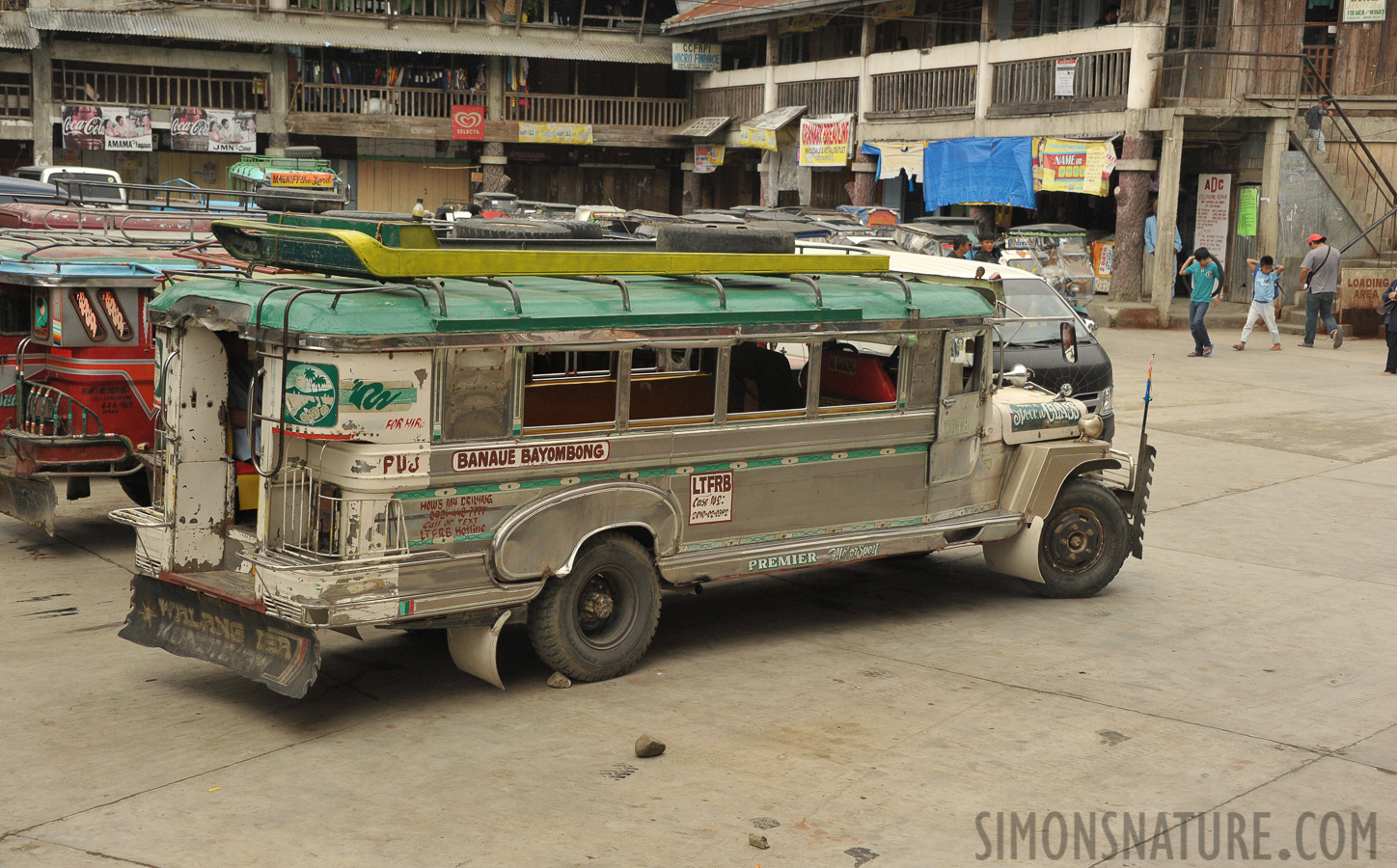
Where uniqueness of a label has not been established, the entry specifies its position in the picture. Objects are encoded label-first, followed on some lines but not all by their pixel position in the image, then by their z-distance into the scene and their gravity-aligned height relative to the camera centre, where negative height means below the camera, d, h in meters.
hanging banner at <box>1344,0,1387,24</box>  23.73 +4.40
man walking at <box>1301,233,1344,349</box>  21.58 -0.30
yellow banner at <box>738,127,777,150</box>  32.69 +2.54
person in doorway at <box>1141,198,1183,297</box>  24.55 +0.32
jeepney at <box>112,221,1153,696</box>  6.03 -1.02
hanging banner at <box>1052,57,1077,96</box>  24.55 +3.16
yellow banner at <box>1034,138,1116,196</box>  23.86 +1.58
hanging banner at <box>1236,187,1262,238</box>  24.28 +0.92
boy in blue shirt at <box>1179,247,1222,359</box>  20.52 -0.47
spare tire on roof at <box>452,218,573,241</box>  8.19 +0.02
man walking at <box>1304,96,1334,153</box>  23.55 +2.52
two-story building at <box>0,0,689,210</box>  31.91 +3.62
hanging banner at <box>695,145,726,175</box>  36.91 +2.27
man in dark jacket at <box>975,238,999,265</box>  18.83 +0.00
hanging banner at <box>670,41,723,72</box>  37.12 +4.97
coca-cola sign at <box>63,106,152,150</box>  31.75 +2.14
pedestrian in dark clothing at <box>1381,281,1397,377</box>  18.88 -0.82
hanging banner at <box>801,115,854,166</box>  30.86 +2.42
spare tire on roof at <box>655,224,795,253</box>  8.00 +0.02
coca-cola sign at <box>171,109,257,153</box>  32.94 +2.25
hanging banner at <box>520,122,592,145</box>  36.44 +2.71
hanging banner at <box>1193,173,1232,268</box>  25.08 +0.85
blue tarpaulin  25.59 +1.54
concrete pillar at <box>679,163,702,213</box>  38.56 +1.44
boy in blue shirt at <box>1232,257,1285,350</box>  21.11 -0.52
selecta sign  35.50 +2.86
